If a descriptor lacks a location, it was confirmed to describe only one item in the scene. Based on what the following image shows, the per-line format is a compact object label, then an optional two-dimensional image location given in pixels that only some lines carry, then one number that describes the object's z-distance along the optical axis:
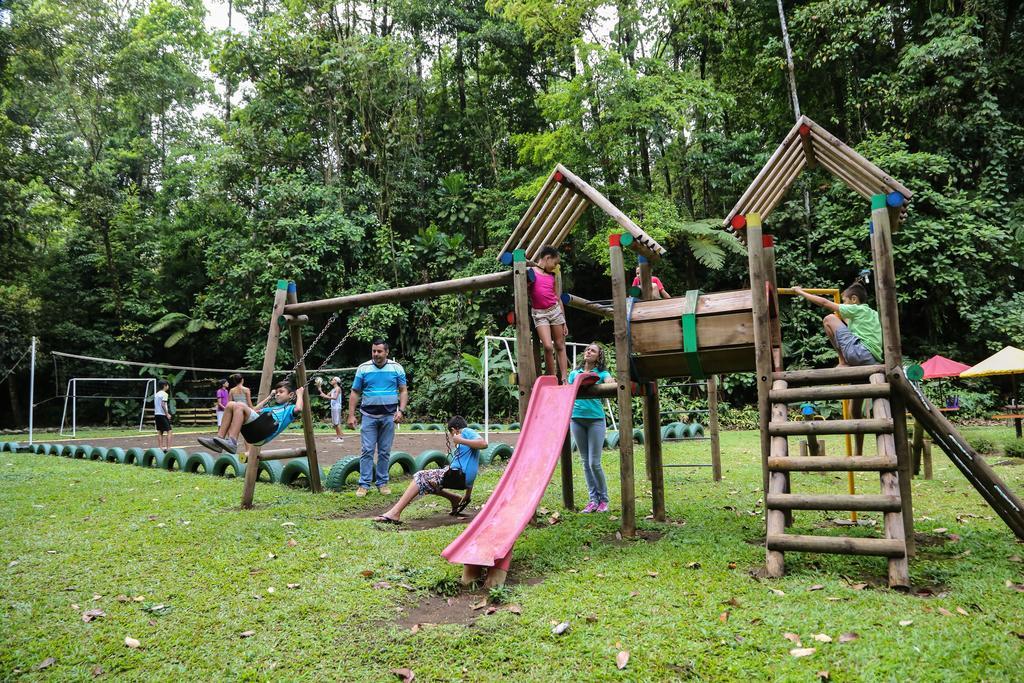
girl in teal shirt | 7.10
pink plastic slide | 4.70
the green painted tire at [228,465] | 10.22
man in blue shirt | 8.20
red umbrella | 14.55
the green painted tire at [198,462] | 10.96
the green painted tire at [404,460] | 9.63
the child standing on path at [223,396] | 16.86
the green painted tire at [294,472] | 9.52
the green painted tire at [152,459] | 12.01
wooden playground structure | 4.70
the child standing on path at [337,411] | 15.27
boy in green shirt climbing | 5.75
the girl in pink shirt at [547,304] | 6.82
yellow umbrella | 12.16
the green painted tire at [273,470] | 9.83
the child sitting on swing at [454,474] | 6.61
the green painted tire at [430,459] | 9.60
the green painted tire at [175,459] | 11.29
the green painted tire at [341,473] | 8.93
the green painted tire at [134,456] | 12.30
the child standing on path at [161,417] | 14.69
